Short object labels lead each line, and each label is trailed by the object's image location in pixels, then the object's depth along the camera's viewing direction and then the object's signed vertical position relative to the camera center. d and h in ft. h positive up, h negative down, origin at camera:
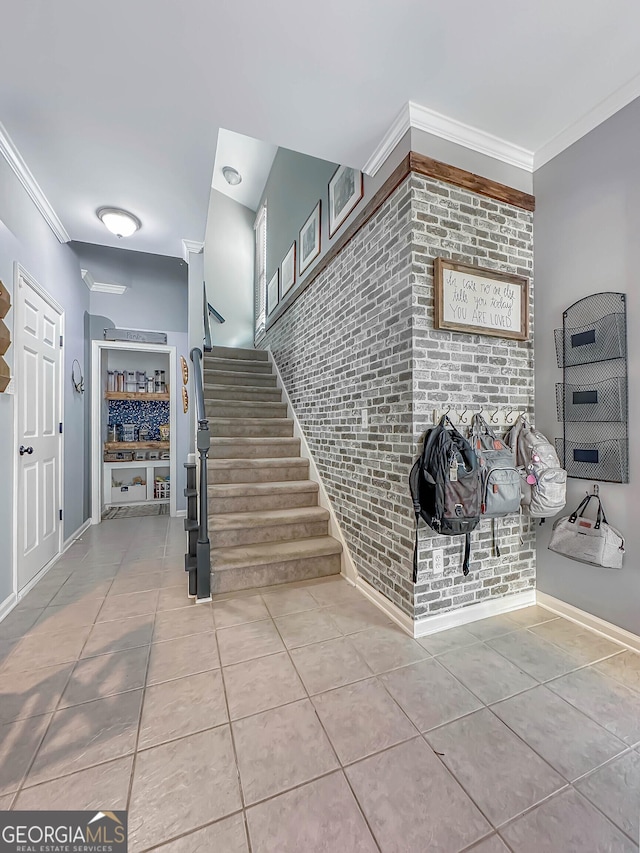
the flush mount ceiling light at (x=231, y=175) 19.57 +13.52
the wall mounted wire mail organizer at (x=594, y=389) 6.27 +0.63
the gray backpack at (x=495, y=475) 6.63 -0.89
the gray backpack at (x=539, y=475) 6.86 -0.93
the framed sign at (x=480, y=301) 6.82 +2.40
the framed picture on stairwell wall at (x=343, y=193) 8.79 +5.86
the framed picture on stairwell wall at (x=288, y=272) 13.80 +6.04
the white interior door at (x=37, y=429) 8.64 +0.01
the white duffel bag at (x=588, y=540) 6.20 -1.99
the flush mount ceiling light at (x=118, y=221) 10.00 +5.69
